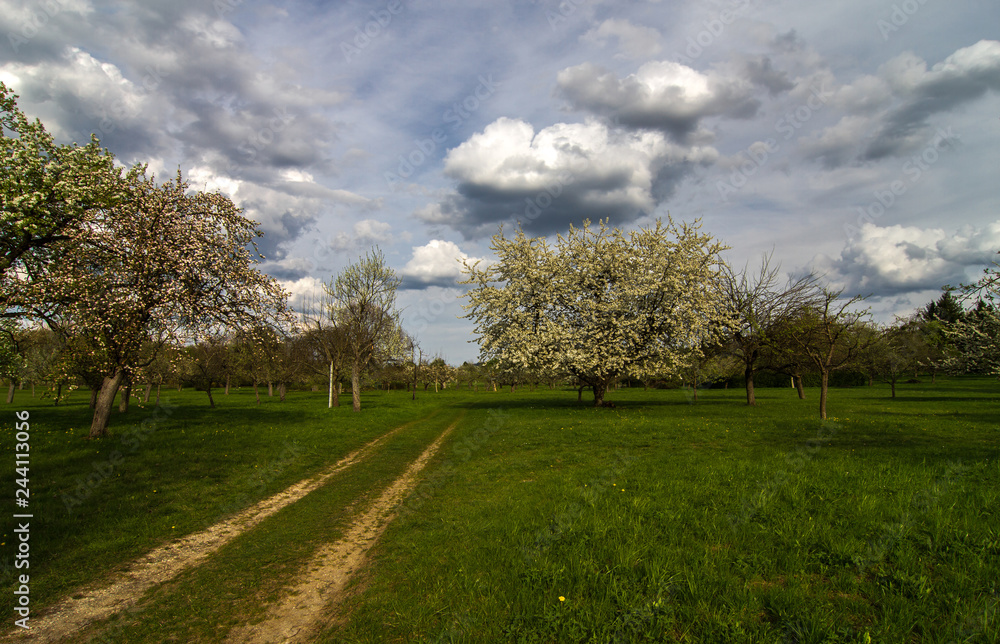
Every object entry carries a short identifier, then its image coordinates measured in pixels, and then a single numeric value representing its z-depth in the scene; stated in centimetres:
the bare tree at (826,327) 2017
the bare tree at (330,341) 3688
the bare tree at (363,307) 3669
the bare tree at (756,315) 3188
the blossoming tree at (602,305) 2784
